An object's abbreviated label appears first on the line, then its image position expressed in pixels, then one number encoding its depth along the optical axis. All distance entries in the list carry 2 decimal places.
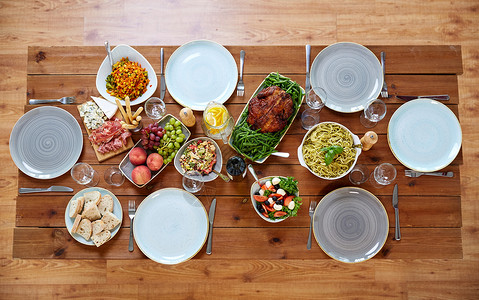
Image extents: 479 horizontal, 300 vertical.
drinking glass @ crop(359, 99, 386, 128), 2.29
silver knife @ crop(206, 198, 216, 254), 2.26
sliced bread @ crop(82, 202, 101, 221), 2.21
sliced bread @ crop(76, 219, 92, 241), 2.20
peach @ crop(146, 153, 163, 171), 2.20
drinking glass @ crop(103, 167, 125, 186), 2.29
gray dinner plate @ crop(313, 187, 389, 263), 2.25
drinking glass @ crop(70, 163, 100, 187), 2.25
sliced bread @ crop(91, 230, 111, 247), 2.19
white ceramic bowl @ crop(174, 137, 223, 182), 2.23
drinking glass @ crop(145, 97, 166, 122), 2.27
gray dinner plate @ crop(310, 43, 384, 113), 2.36
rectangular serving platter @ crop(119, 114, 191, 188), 2.26
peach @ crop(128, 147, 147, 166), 2.22
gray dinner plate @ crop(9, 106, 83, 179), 2.32
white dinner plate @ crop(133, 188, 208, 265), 2.25
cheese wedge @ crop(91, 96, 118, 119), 2.31
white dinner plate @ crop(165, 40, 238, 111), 2.37
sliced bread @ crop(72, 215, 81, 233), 2.20
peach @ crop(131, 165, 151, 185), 2.20
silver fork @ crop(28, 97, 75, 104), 2.35
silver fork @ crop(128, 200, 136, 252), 2.26
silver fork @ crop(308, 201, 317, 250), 2.26
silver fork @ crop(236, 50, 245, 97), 2.35
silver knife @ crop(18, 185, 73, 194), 2.29
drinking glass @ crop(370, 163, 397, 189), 2.24
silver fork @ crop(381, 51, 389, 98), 2.34
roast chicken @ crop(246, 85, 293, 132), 2.18
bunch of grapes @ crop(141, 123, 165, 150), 2.21
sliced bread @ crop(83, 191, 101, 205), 2.26
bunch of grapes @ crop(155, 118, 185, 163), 2.24
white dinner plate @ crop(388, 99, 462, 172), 2.29
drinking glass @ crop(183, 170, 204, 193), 2.20
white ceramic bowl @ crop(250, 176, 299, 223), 2.16
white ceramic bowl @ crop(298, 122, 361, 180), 2.17
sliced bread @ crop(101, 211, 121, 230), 2.21
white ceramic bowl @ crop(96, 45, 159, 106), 2.33
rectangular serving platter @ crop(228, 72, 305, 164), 2.23
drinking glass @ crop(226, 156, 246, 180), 2.21
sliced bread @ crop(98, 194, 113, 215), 2.25
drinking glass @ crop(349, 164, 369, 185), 2.28
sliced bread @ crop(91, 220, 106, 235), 2.18
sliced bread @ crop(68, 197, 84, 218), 2.22
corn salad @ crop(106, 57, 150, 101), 2.29
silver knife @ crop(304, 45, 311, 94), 2.35
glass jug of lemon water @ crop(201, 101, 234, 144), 2.13
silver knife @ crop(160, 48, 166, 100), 2.36
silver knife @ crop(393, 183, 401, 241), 2.25
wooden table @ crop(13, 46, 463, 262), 2.26
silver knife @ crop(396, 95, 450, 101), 2.34
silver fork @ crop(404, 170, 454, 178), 2.28
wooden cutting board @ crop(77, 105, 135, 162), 2.29
